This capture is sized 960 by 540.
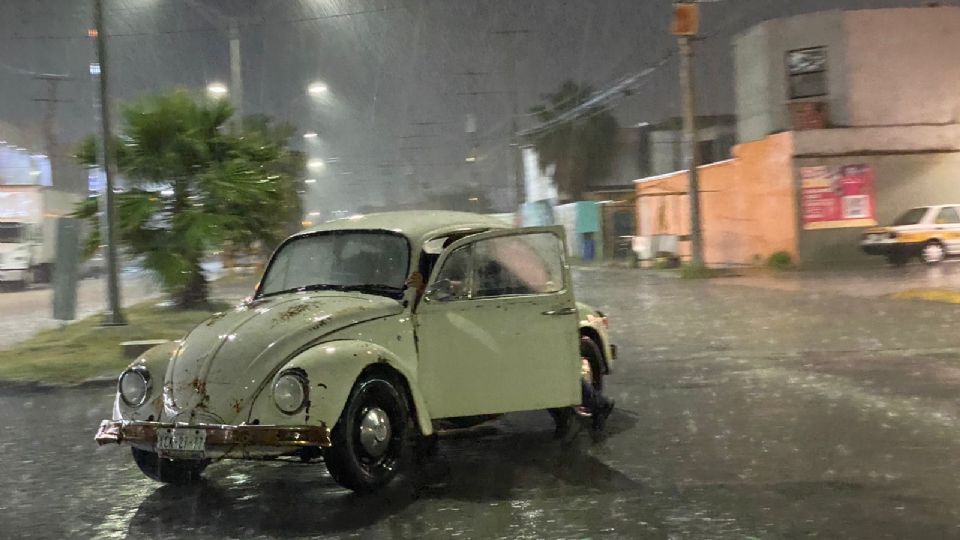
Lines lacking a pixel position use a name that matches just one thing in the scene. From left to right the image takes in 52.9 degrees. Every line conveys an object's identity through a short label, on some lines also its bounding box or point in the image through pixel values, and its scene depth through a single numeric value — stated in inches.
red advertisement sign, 1123.3
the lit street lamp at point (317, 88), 1256.8
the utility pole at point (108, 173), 576.7
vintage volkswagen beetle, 221.0
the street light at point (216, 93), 746.8
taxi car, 1047.0
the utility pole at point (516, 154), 1570.9
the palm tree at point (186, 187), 662.5
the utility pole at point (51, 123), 1360.5
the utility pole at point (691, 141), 1047.6
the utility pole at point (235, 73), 1053.2
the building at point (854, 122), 1125.1
